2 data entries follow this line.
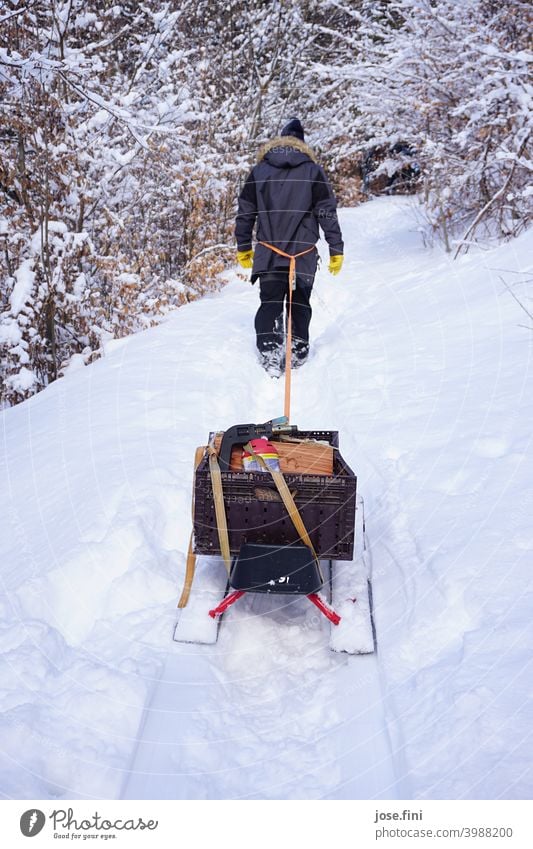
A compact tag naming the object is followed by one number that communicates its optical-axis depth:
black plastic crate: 2.75
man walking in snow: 5.76
